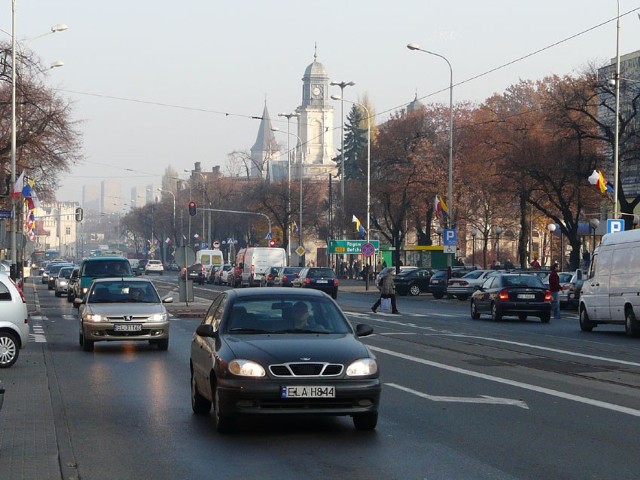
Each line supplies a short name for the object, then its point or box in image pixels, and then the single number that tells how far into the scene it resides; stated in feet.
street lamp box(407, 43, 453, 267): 192.65
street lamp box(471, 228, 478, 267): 253.34
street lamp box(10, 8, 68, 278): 151.74
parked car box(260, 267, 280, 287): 211.00
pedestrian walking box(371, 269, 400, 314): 133.39
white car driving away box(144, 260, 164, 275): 368.89
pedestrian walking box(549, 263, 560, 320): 122.93
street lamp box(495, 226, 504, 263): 259.58
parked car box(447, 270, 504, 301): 184.24
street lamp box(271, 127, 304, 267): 285.31
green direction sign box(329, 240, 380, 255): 250.57
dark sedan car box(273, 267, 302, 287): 200.75
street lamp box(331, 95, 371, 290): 238.27
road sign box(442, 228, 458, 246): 188.24
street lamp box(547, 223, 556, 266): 220.43
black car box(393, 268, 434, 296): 212.43
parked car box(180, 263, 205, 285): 291.58
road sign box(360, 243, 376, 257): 208.90
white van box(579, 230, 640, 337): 94.43
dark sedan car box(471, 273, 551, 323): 120.47
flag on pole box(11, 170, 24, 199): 154.30
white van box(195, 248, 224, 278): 299.17
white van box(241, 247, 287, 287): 229.04
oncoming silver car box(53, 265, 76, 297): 197.98
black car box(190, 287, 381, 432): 36.37
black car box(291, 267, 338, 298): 186.70
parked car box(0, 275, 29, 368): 63.31
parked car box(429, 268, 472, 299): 197.88
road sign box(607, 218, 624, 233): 136.67
